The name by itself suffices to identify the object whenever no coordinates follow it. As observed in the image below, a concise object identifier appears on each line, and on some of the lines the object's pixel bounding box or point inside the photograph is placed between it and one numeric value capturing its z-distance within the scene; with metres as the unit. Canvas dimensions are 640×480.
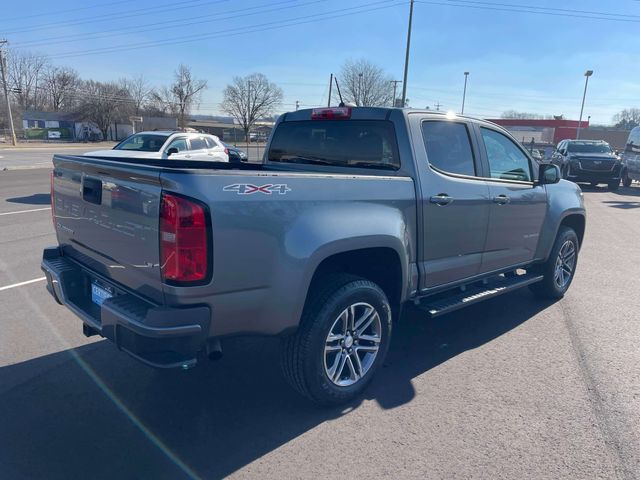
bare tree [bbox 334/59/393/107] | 53.38
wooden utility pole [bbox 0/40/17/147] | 44.84
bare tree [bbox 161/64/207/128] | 89.56
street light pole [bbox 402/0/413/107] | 28.16
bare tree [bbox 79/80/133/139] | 76.56
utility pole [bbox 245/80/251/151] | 91.59
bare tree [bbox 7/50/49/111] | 89.25
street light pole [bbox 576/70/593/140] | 43.06
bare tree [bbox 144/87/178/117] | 88.00
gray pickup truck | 2.54
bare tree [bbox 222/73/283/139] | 91.62
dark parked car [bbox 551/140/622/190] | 19.67
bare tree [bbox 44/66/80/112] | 89.50
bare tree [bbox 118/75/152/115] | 83.45
